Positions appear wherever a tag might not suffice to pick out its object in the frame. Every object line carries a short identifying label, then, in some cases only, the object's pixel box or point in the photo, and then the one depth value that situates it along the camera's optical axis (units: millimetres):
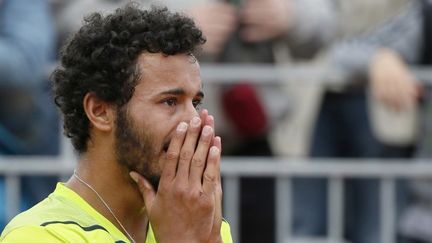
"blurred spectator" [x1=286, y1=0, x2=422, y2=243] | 13195
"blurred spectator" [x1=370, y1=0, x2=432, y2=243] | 12898
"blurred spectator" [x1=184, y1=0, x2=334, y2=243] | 12891
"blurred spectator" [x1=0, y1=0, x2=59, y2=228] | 12422
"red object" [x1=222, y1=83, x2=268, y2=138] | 12852
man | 7125
